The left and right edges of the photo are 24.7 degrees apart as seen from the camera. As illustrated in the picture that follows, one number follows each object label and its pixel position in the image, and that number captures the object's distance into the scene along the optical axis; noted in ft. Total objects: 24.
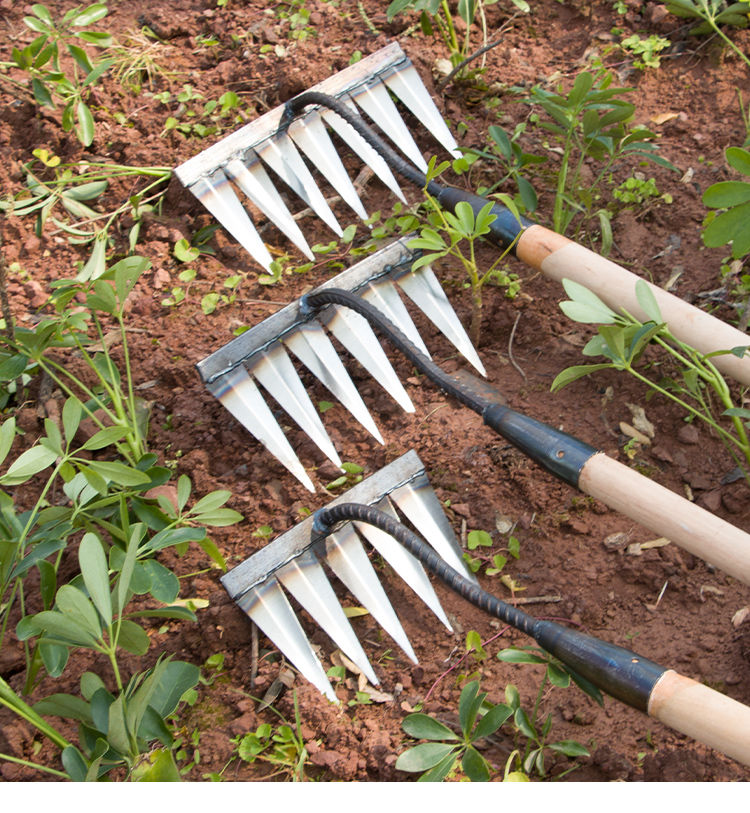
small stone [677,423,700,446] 4.22
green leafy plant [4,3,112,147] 4.70
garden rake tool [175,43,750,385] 4.57
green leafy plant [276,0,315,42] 5.26
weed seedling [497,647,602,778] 3.71
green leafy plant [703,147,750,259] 3.95
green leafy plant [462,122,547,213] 4.47
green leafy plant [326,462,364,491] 4.26
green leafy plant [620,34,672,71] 5.00
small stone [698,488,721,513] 4.11
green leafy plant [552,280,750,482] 3.84
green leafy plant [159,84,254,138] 5.07
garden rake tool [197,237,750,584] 3.96
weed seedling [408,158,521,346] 4.21
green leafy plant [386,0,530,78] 4.77
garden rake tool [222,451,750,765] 3.73
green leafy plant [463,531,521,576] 4.08
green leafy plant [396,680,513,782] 3.62
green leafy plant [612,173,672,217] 4.68
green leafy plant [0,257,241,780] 3.60
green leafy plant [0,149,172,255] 4.85
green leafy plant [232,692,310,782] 3.84
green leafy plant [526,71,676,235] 4.31
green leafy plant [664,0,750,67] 4.74
